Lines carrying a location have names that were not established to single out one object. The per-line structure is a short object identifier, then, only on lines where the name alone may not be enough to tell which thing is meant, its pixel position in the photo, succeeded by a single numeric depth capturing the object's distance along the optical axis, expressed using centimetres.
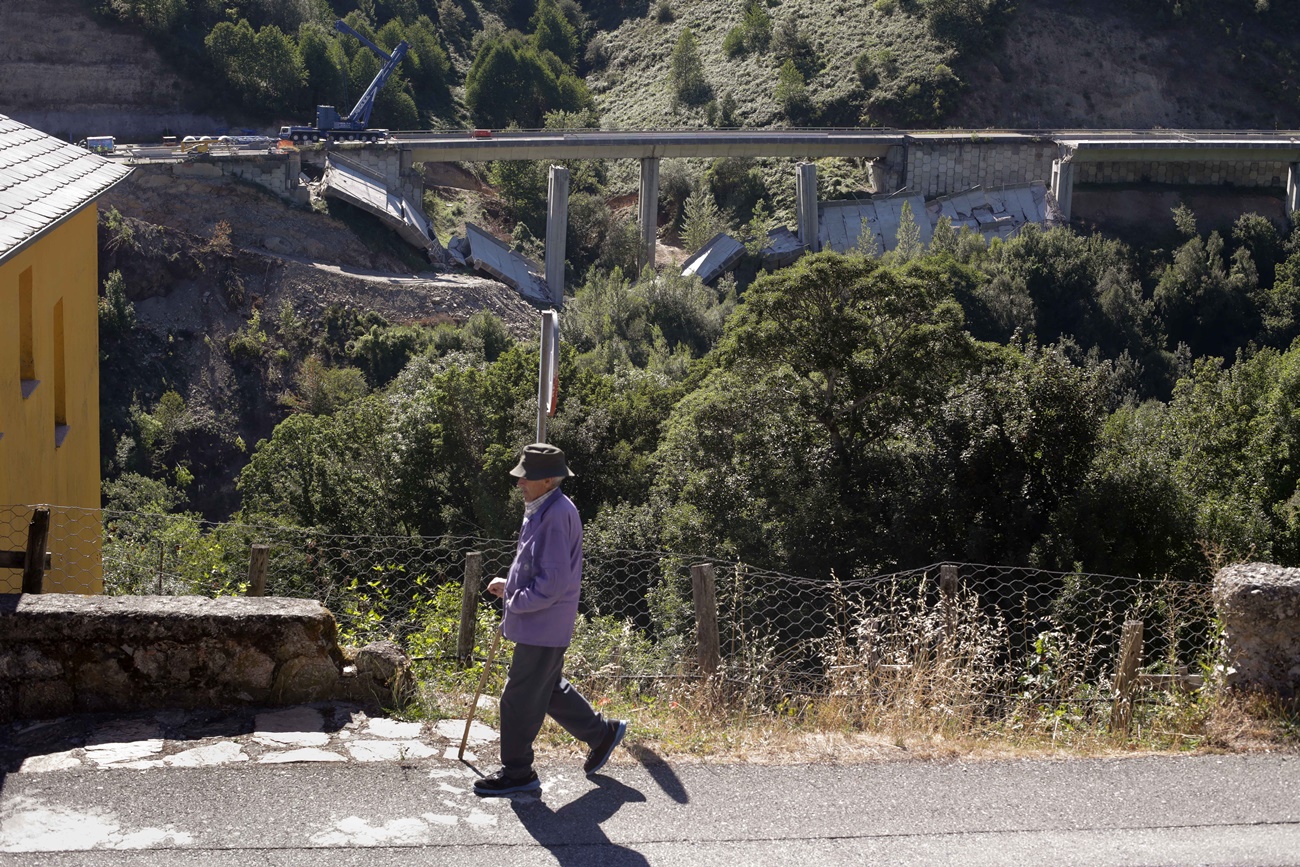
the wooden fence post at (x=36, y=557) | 661
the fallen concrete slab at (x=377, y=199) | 4819
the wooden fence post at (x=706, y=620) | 693
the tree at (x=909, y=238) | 4992
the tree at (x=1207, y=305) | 5031
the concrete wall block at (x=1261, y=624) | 641
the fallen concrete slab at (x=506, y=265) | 5069
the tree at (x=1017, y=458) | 1784
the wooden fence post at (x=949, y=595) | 702
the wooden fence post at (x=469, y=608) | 772
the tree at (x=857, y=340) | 1947
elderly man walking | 561
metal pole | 736
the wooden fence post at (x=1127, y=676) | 683
